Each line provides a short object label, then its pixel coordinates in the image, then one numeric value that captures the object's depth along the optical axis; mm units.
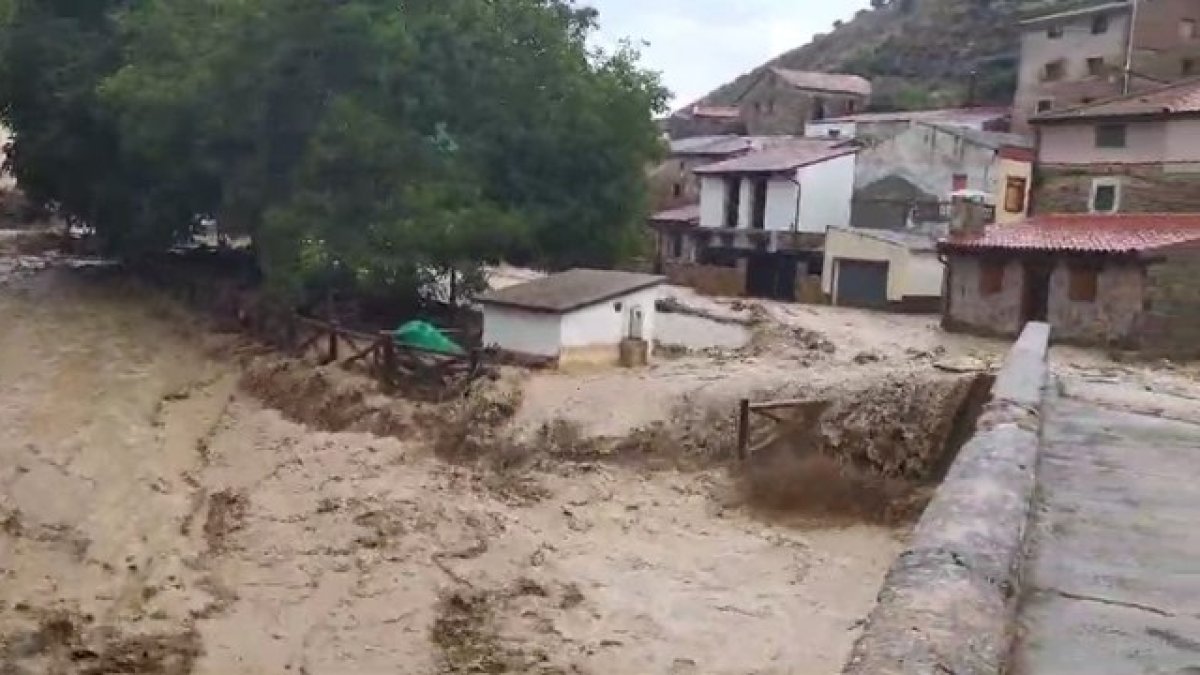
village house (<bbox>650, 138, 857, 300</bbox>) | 43812
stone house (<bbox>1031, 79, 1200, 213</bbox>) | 31516
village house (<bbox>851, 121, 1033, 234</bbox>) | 40500
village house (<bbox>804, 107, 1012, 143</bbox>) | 52847
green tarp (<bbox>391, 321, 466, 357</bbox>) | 26783
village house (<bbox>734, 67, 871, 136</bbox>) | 67250
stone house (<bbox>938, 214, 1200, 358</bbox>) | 27562
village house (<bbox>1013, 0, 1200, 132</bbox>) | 51156
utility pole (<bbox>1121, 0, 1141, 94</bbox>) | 50625
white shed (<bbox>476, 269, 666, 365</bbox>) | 26141
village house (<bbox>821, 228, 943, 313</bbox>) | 39000
